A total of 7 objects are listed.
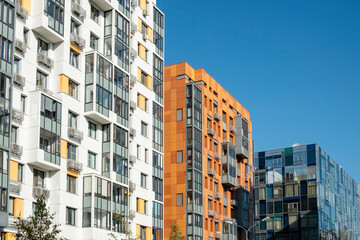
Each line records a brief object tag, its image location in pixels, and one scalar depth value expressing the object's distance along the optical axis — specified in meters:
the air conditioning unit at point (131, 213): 64.25
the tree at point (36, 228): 43.97
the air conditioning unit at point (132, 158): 65.88
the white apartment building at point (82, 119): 50.16
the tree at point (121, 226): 56.18
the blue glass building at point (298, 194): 126.38
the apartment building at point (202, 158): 83.62
